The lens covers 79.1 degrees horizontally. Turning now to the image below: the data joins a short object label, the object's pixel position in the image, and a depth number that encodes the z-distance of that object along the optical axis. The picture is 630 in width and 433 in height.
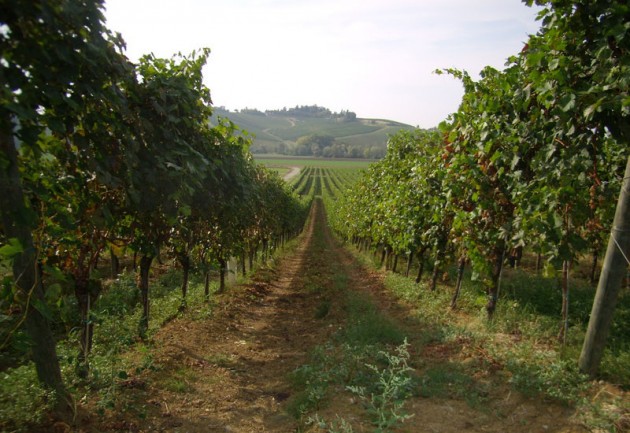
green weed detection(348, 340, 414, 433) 3.58
